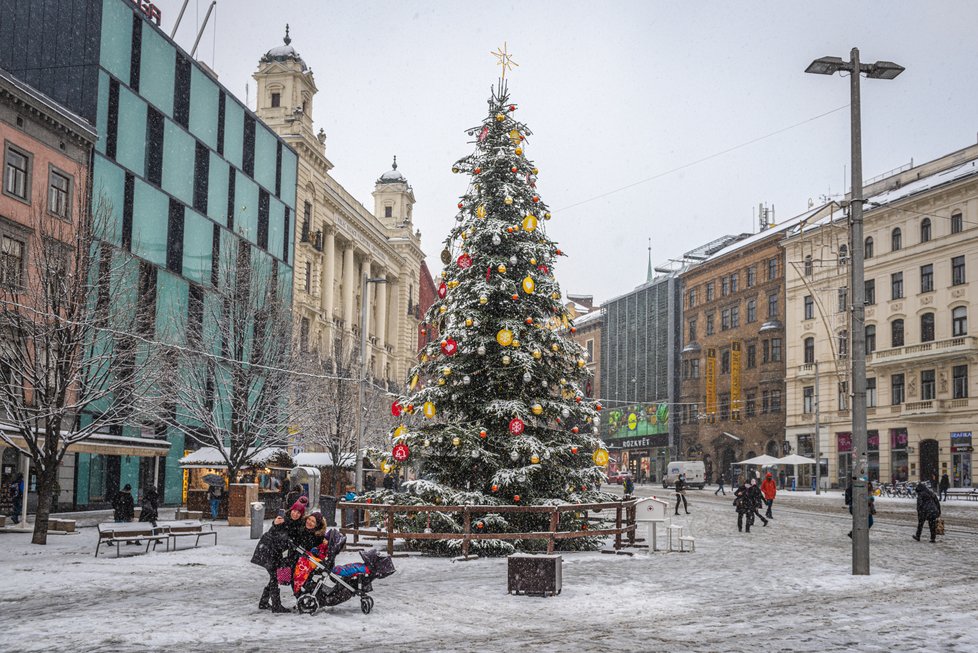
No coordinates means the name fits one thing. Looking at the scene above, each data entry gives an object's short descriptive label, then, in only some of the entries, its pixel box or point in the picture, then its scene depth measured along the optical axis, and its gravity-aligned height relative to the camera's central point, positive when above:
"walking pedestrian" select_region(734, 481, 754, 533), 27.20 -1.78
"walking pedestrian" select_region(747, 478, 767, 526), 27.57 -1.59
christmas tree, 19.83 +1.26
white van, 65.45 -2.25
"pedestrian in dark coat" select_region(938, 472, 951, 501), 45.06 -1.90
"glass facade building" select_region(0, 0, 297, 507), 37.84 +12.59
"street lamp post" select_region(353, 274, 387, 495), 33.55 +1.24
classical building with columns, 61.06 +14.41
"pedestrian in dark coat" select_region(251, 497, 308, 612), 11.92 -1.39
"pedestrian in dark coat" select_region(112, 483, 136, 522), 25.80 -1.98
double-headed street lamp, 16.03 +2.23
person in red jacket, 31.50 -1.59
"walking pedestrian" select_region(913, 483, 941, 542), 23.42 -1.54
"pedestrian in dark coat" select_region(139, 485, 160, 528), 23.81 -1.87
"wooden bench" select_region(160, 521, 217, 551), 20.25 -2.02
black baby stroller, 11.91 -1.73
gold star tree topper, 22.56 +8.66
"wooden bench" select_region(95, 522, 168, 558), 18.62 -1.98
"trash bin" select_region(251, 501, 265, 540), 22.53 -1.98
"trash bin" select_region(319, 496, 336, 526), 24.88 -1.85
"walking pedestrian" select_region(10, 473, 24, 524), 30.65 -2.10
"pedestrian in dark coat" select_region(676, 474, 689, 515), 36.12 -1.83
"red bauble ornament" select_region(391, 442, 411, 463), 19.95 -0.35
